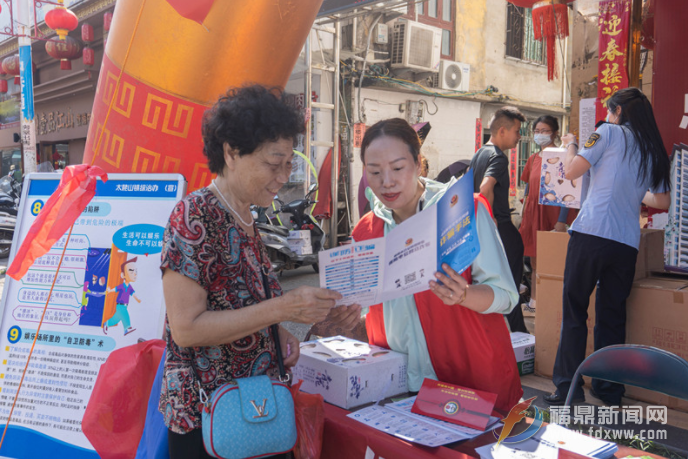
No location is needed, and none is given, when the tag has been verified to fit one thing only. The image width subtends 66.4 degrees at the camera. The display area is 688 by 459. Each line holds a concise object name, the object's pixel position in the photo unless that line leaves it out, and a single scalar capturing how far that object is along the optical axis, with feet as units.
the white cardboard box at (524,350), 11.00
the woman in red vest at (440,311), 5.27
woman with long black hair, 9.45
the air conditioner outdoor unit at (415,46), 35.06
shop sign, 41.60
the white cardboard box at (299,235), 24.66
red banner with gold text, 13.99
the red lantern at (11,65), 39.83
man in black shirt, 13.33
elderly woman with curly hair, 4.11
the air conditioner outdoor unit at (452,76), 38.09
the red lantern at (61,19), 29.81
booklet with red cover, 4.60
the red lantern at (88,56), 35.98
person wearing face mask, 15.25
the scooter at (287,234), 23.30
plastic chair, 4.95
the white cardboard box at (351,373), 5.15
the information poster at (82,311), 6.56
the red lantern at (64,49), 37.63
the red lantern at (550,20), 15.08
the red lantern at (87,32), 36.73
